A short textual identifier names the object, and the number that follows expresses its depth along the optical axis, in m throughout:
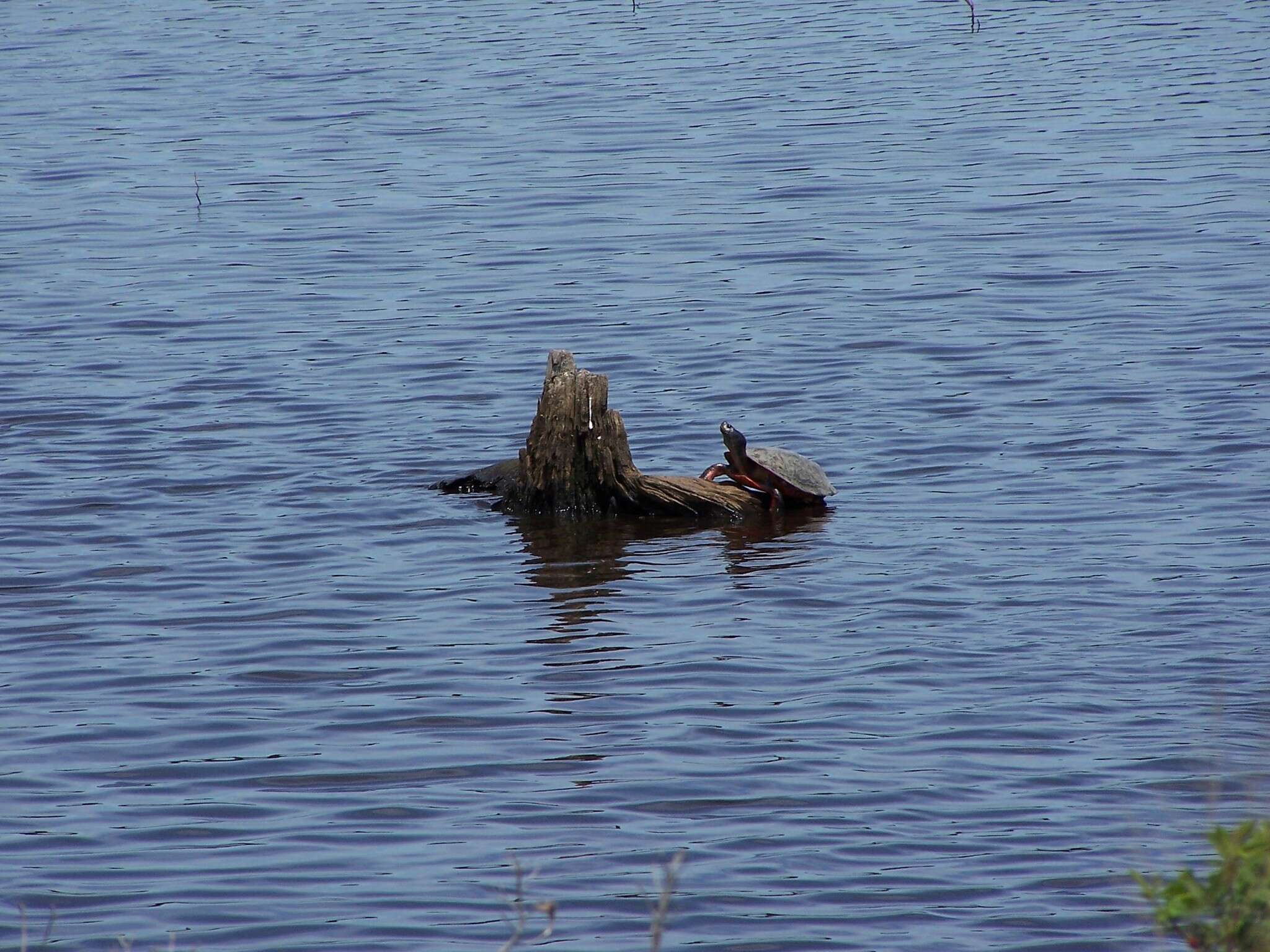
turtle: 21.97
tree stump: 21.69
